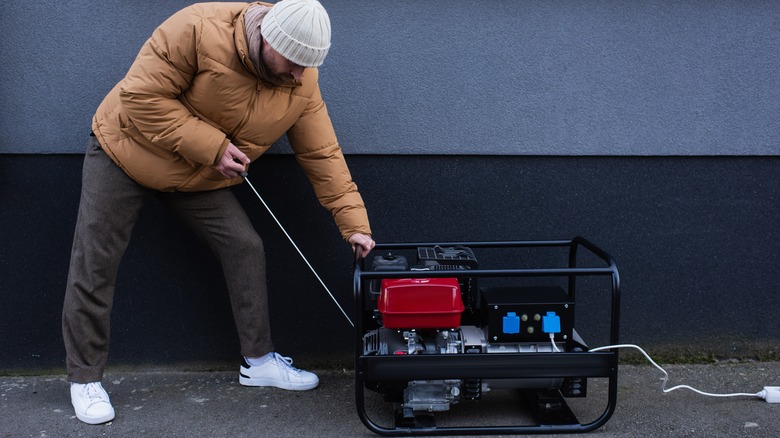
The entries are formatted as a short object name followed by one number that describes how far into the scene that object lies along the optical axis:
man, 2.86
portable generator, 2.91
